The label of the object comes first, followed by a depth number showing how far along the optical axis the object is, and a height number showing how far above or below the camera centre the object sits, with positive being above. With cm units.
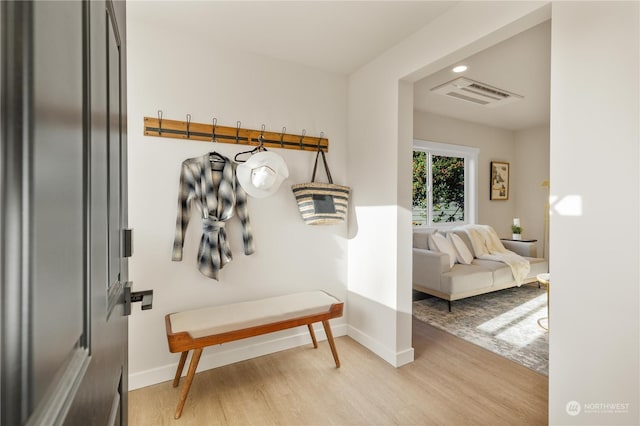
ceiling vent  343 +136
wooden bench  200 -75
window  505 +44
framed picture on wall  562 +55
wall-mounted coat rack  232 +60
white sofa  377 -76
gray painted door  26 -1
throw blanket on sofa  431 -56
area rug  278 -117
